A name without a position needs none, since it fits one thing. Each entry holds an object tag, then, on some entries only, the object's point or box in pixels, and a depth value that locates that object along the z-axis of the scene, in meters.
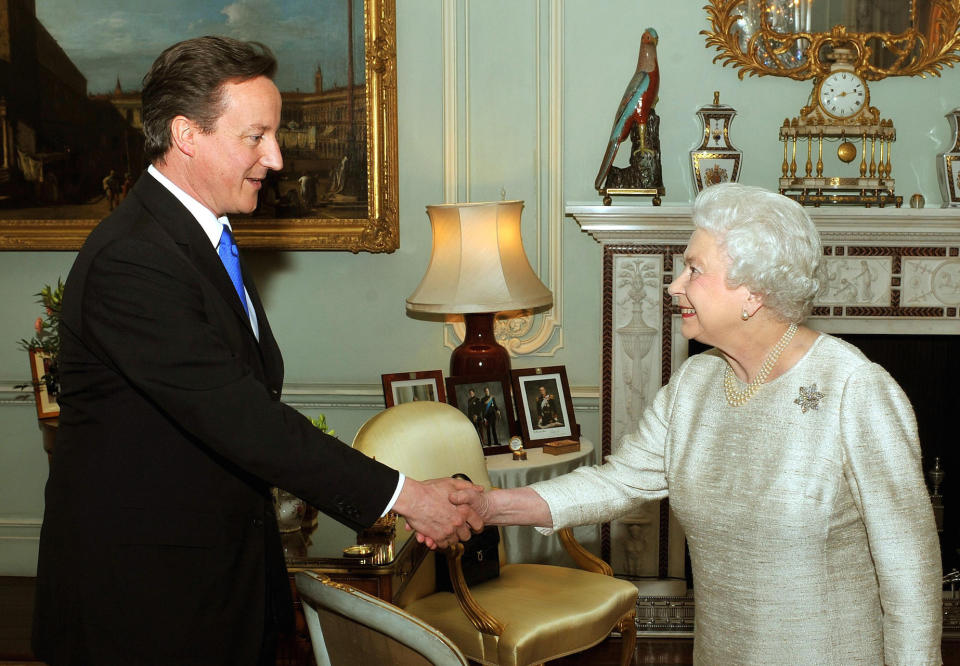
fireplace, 3.84
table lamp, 3.61
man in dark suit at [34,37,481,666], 1.78
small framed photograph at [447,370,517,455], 3.77
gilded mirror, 3.96
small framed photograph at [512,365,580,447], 3.90
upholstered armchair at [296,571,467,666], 1.62
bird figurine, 3.85
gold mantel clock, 3.92
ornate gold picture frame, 4.13
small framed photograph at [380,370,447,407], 3.90
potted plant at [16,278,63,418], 3.82
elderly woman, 1.67
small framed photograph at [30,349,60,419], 4.08
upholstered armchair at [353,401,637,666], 2.77
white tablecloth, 3.59
